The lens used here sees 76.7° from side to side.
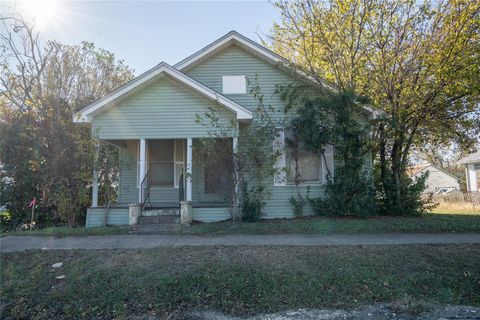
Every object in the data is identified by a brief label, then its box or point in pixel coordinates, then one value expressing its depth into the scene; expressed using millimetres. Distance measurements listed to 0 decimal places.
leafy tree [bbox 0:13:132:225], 10414
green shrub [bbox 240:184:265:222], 9664
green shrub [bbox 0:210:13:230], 12491
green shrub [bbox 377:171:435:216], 10445
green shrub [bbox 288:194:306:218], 10609
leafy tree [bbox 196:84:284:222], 9502
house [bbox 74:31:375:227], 9805
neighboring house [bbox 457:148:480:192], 25438
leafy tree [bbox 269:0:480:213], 9883
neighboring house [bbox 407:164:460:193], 39375
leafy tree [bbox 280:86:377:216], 9742
